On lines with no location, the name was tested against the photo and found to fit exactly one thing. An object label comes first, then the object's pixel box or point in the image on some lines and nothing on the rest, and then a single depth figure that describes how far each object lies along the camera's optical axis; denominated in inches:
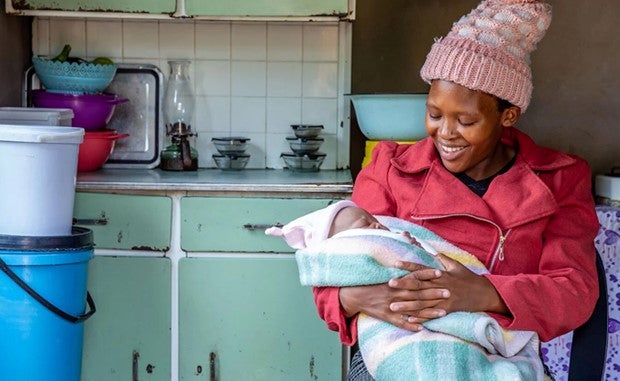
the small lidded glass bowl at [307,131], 137.5
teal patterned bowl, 134.6
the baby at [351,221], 73.1
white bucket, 108.3
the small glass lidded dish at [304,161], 137.6
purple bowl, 134.4
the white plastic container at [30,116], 121.3
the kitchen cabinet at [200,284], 122.6
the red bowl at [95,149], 133.6
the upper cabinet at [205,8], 129.2
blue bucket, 110.2
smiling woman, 71.6
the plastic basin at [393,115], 125.6
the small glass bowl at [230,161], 139.8
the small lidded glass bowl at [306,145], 137.1
